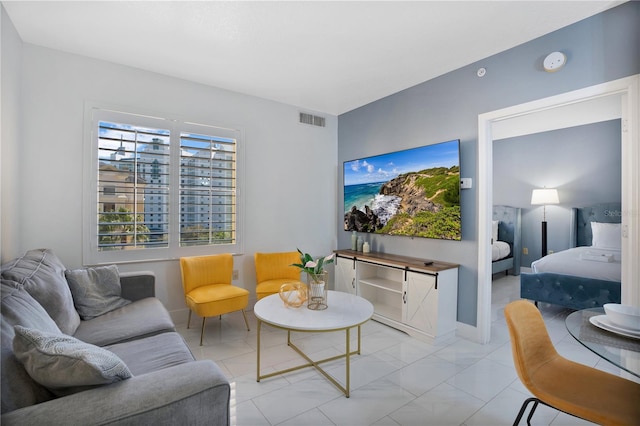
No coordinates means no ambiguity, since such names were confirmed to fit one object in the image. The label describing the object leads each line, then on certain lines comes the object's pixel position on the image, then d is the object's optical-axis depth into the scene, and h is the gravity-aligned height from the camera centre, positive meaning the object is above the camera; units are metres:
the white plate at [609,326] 1.28 -0.50
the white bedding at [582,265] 3.49 -0.61
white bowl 1.31 -0.45
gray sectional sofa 0.97 -0.62
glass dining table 1.14 -0.53
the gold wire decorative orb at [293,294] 2.39 -0.65
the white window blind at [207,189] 3.41 +0.27
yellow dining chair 1.27 -0.80
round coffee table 2.00 -0.73
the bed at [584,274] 3.41 -0.72
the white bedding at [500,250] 5.35 -0.65
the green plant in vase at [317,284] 2.38 -0.55
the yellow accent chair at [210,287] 2.85 -0.78
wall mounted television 3.12 +0.25
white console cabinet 2.94 -0.83
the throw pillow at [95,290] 2.25 -0.60
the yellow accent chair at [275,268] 3.67 -0.67
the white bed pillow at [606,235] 4.40 -0.31
